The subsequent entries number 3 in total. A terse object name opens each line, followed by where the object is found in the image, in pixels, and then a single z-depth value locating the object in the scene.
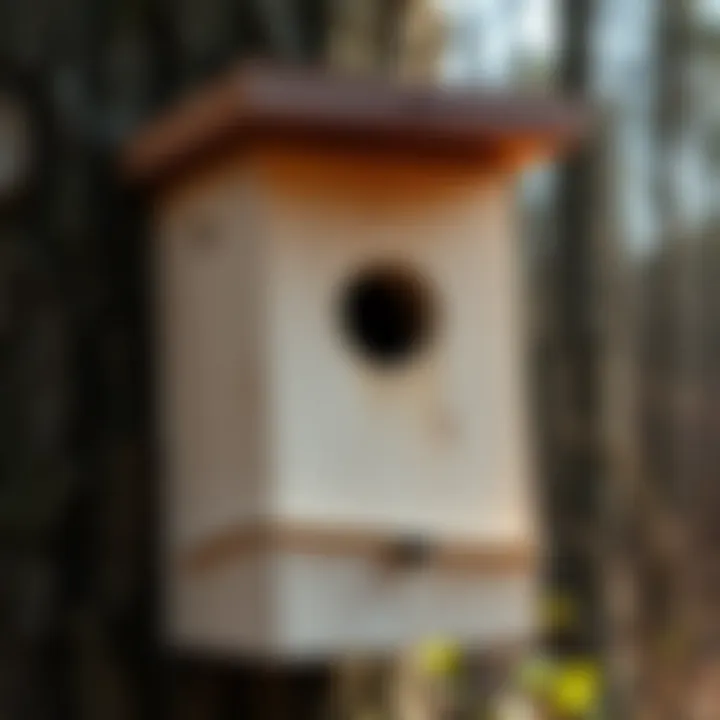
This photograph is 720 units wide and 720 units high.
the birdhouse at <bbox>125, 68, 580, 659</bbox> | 1.35
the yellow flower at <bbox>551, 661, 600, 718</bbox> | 1.70
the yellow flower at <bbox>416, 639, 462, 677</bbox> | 1.59
